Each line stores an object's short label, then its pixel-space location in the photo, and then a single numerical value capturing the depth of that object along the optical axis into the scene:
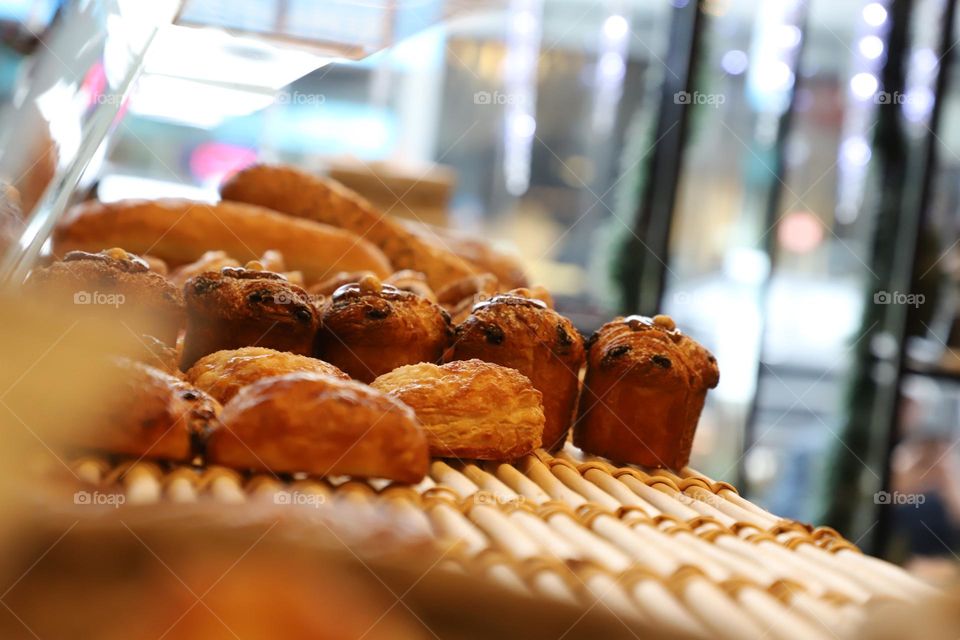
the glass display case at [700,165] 2.73
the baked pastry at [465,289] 1.16
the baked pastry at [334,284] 1.13
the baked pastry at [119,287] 0.93
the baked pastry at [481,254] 1.43
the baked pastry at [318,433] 0.83
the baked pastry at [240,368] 0.91
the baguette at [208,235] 1.28
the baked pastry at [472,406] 0.92
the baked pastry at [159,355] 0.90
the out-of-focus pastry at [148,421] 0.81
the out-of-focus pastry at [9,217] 0.78
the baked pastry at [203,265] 1.16
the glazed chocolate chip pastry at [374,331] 0.98
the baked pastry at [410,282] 1.12
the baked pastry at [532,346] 1.00
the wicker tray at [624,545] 0.70
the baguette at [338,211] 1.36
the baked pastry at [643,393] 1.00
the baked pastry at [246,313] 0.97
